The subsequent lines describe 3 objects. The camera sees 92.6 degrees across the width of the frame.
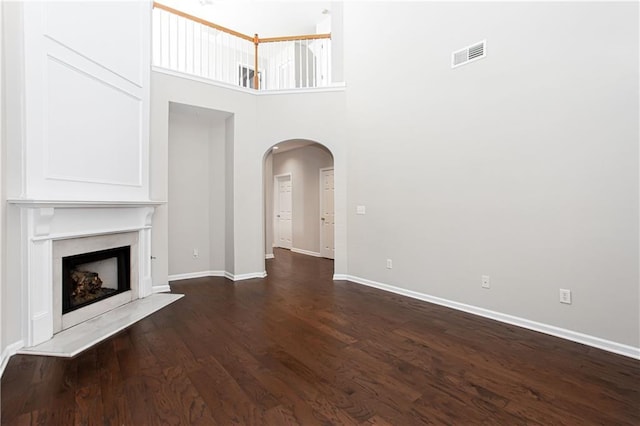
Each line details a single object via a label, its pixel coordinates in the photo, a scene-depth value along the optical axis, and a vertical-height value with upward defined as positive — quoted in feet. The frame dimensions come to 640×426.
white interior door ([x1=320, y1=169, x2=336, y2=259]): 23.09 -0.21
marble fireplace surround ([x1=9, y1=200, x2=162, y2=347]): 8.18 -0.91
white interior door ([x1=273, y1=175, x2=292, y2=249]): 27.48 -0.04
